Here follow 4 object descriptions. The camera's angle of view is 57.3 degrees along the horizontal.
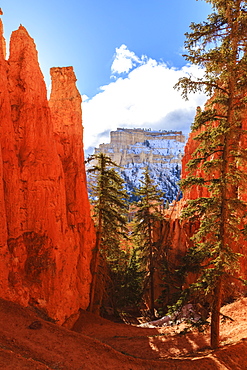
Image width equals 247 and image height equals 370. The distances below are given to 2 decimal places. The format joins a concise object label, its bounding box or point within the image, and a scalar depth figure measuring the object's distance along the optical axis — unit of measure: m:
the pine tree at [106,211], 14.59
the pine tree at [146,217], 19.14
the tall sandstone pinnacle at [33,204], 8.95
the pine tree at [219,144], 7.60
